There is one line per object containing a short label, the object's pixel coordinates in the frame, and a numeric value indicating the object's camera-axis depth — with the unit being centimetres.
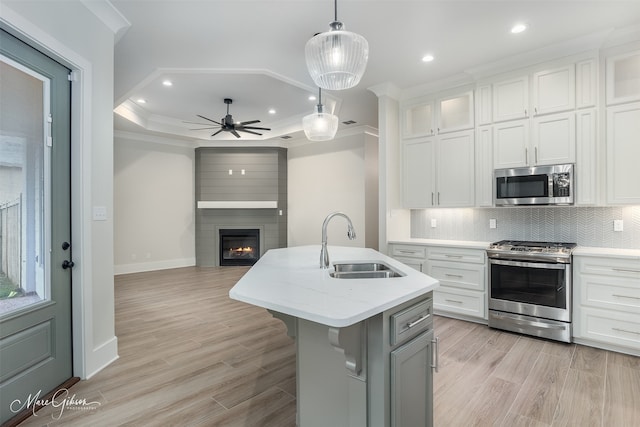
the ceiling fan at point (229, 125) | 503
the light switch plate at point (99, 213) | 245
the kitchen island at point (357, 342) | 127
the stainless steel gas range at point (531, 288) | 293
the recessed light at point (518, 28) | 281
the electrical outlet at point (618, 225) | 314
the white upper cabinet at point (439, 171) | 378
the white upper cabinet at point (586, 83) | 300
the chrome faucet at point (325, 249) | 204
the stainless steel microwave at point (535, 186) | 312
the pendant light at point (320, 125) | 304
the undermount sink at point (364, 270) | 204
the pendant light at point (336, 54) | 177
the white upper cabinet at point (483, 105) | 361
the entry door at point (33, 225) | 185
